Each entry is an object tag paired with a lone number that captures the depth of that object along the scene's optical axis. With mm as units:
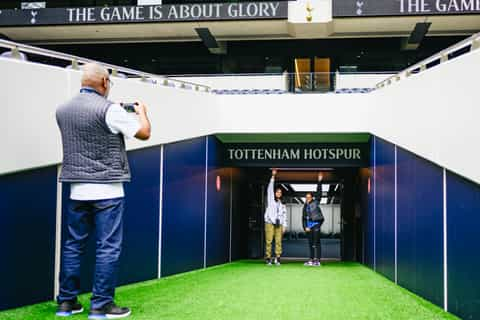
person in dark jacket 12414
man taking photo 4000
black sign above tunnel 13531
